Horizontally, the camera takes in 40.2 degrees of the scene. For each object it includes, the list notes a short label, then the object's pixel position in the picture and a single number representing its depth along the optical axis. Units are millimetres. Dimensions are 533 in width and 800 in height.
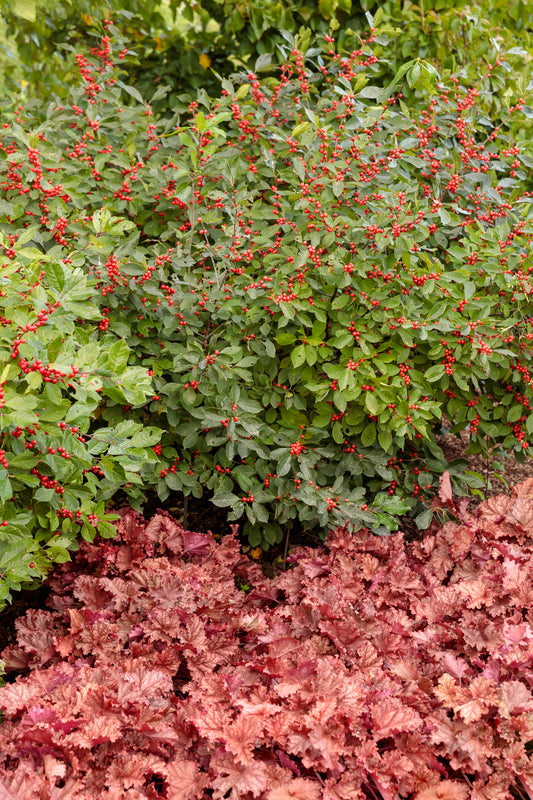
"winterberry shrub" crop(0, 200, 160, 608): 2123
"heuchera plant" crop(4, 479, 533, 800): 1849
